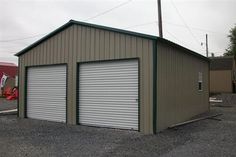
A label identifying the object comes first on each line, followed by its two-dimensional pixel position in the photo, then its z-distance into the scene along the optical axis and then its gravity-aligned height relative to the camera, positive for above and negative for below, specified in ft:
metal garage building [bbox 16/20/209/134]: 27.22 +0.48
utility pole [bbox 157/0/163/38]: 51.33 +14.23
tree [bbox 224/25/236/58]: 138.95 +24.33
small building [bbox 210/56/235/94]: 89.10 +1.74
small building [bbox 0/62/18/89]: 112.18 +6.77
